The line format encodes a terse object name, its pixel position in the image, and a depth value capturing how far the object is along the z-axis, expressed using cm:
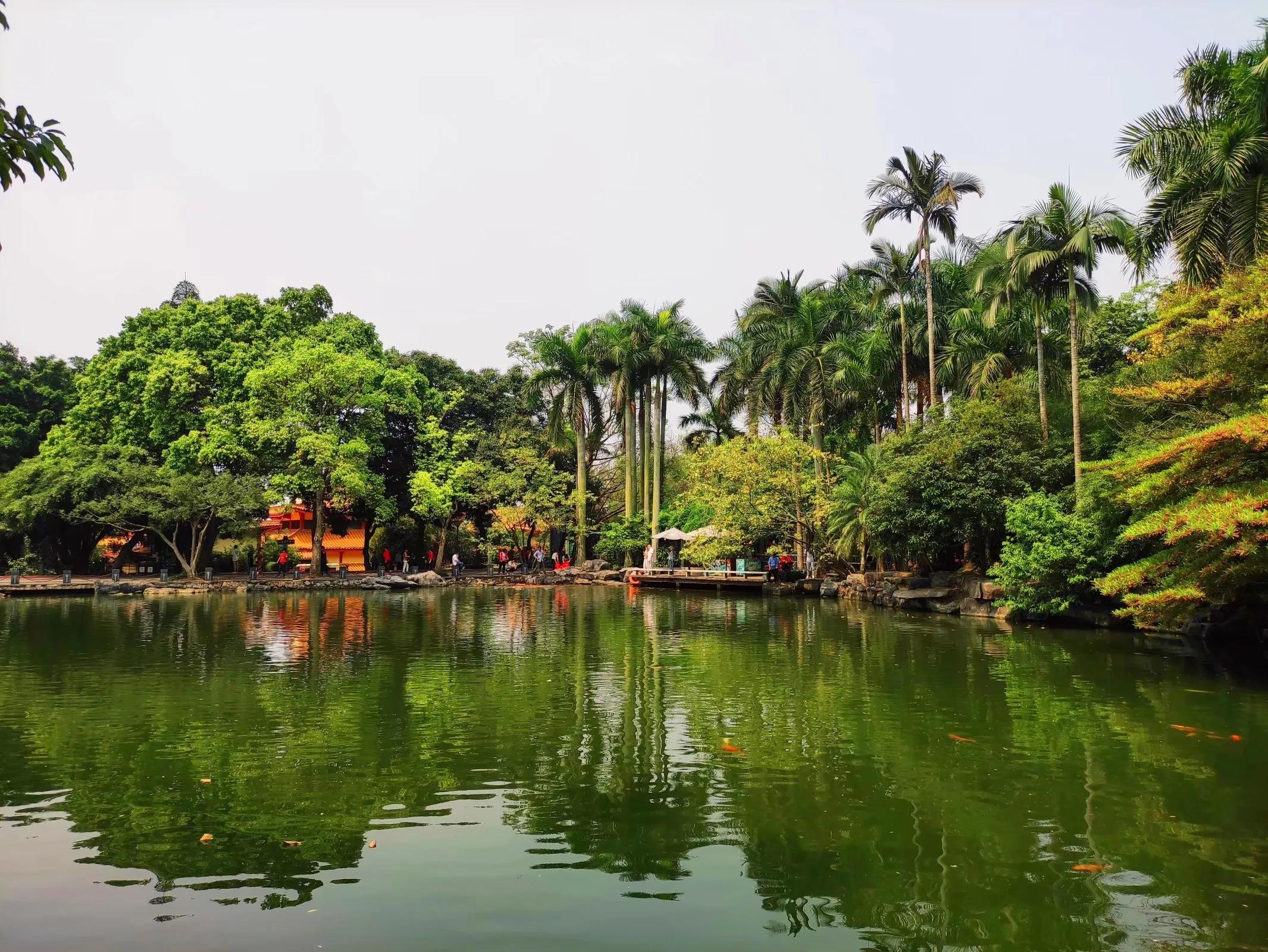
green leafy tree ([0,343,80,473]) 4159
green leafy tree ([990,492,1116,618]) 2014
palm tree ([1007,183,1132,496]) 2188
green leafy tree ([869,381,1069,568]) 2461
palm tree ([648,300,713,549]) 4456
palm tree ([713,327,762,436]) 4091
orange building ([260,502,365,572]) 4731
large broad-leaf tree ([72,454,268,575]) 3488
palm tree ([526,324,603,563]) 4538
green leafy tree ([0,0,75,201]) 366
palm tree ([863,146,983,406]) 3069
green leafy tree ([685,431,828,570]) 3466
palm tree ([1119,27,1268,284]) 1548
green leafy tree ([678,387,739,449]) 4941
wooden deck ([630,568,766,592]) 3612
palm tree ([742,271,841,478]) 3716
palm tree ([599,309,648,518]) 4428
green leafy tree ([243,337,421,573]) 3784
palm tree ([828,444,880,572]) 3120
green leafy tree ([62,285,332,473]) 3834
